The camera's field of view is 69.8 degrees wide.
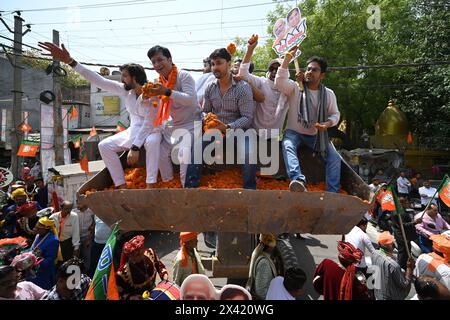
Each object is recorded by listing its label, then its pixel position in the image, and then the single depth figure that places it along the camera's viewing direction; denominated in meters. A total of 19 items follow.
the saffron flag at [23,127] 11.38
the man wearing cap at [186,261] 4.14
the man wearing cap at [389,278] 4.16
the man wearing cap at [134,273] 3.37
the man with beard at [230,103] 2.85
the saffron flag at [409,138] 16.47
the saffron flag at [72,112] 13.07
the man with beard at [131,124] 2.92
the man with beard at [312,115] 2.97
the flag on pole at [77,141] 13.16
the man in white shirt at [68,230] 5.42
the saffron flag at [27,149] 10.99
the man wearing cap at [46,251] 4.34
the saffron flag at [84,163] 7.83
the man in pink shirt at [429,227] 6.15
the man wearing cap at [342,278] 3.43
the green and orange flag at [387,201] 6.66
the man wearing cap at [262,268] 4.09
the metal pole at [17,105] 10.80
